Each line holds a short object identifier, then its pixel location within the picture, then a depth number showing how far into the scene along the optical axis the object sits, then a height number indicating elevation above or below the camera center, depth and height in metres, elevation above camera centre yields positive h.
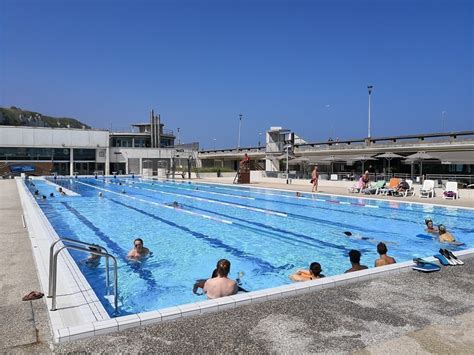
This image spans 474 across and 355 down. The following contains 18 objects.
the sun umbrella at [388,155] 24.90 +0.72
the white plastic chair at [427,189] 17.47 -0.97
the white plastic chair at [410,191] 18.31 -1.10
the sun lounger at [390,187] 18.50 -0.98
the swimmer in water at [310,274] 5.74 -1.59
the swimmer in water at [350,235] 10.20 -1.76
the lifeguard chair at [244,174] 27.72 -0.55
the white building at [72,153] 42.22 +1.43
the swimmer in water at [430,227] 10.27 -1.57
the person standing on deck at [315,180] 20.12 -0.69
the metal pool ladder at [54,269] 4.03 -1.11
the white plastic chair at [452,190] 16.55 -0.95
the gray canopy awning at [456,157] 20.06 +0.52
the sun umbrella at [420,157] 21.89 +0.54
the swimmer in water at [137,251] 8.00 -1.71
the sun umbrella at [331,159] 28.79 +0.53
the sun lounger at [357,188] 19.83 -1.07
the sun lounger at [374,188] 19.03 -1.03
